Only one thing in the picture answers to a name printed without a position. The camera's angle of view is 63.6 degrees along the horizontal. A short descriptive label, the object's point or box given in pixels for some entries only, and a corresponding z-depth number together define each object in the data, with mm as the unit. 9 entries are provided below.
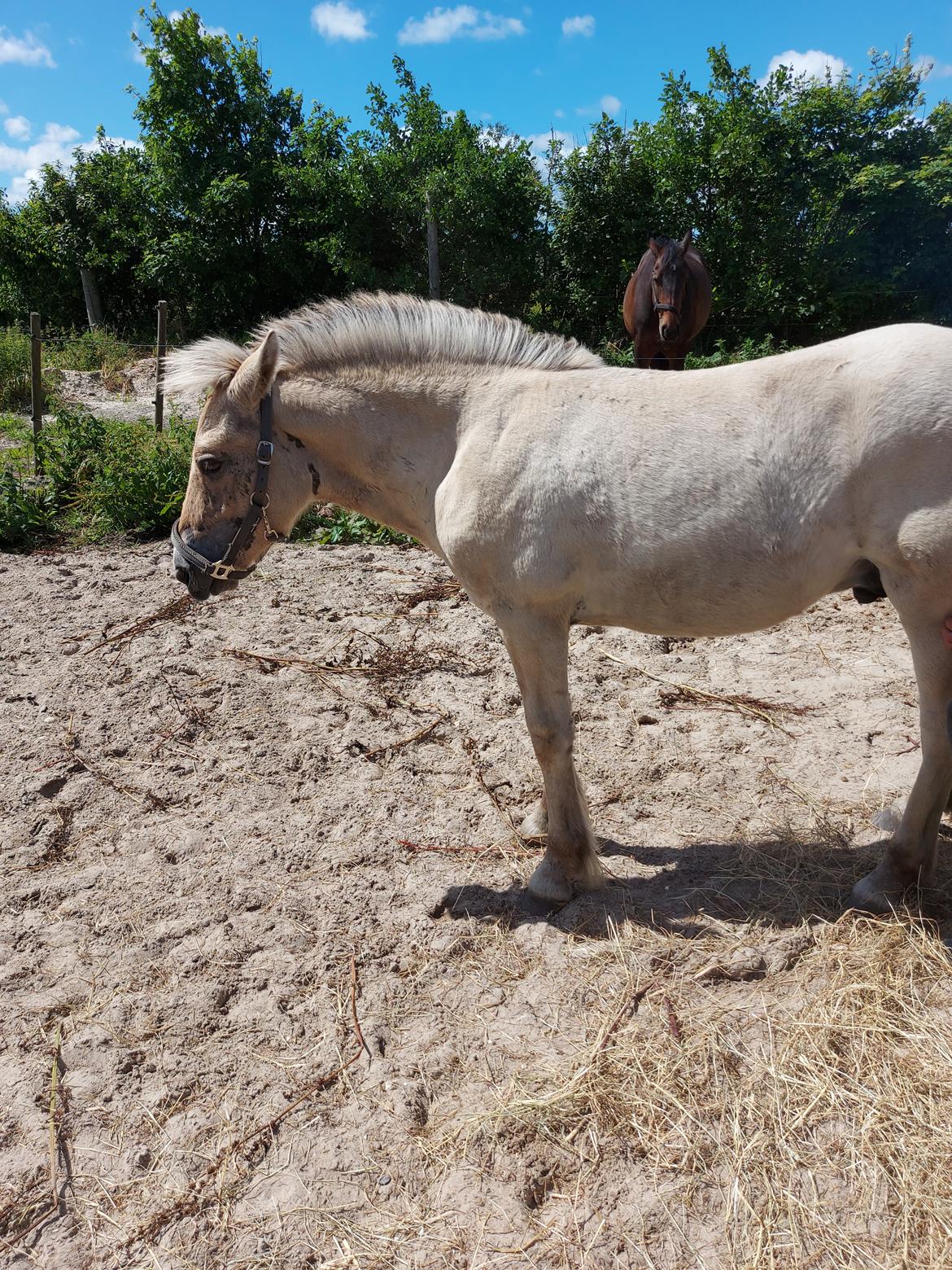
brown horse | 8719
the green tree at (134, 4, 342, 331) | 15000
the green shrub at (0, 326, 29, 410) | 12570
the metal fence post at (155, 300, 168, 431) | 9031
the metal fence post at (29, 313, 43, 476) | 8398
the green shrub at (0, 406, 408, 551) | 7258
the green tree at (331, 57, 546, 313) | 13609
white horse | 2385
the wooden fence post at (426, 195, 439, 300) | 13703
